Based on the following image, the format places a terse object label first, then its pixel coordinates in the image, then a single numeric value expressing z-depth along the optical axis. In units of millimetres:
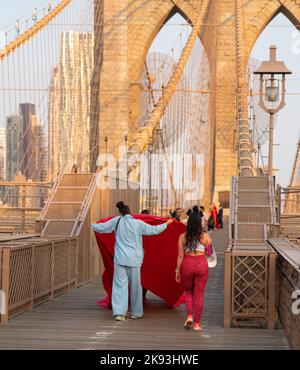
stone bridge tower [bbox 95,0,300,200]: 42219
